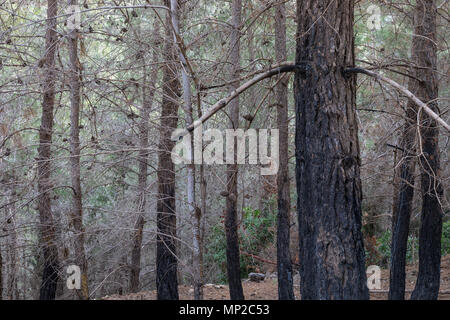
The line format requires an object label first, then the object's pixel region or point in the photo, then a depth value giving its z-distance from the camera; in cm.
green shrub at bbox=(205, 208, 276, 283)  1523
